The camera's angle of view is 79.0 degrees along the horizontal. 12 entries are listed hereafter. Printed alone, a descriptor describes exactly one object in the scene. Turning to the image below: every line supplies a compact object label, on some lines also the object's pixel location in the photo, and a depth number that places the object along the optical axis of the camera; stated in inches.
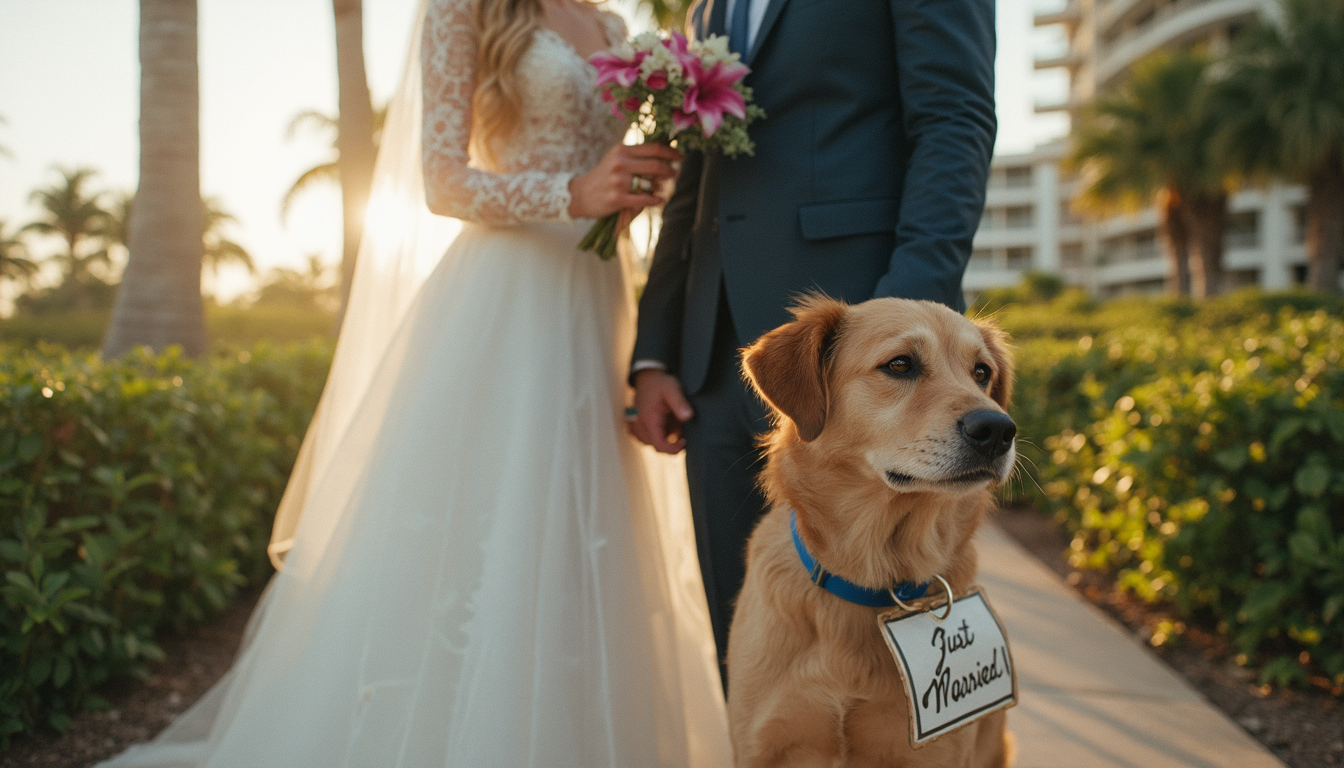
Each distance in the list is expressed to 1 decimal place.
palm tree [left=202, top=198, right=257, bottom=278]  1667.1
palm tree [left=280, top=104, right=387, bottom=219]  992.9
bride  84.6
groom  79.4
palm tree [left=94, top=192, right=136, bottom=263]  1600.6
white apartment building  1583.4
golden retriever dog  70.4
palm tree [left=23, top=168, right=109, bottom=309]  1614.2
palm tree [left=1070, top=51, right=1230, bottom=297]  946.1
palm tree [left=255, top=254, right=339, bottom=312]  1878.7
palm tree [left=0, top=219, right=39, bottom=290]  1627.7
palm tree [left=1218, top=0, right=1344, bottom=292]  794.8
